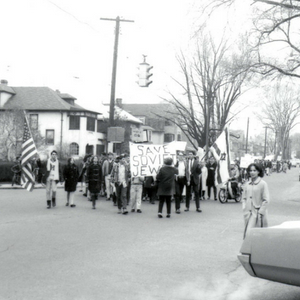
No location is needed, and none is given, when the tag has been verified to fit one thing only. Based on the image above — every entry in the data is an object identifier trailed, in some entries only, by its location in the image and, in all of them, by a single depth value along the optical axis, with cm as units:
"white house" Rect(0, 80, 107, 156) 5022
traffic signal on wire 1770
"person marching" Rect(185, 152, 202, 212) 1477
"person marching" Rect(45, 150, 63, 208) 1480
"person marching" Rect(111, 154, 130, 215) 1376
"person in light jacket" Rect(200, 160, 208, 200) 1879
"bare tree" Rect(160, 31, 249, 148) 3256
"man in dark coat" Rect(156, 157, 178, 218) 1291
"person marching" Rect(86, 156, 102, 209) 1492
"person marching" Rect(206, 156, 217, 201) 1942
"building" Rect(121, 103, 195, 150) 7850
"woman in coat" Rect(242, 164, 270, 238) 793
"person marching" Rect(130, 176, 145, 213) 1412
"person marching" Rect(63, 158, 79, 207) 1510
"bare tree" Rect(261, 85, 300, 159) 6806
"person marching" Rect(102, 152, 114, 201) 1800
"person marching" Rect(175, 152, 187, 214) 1430
